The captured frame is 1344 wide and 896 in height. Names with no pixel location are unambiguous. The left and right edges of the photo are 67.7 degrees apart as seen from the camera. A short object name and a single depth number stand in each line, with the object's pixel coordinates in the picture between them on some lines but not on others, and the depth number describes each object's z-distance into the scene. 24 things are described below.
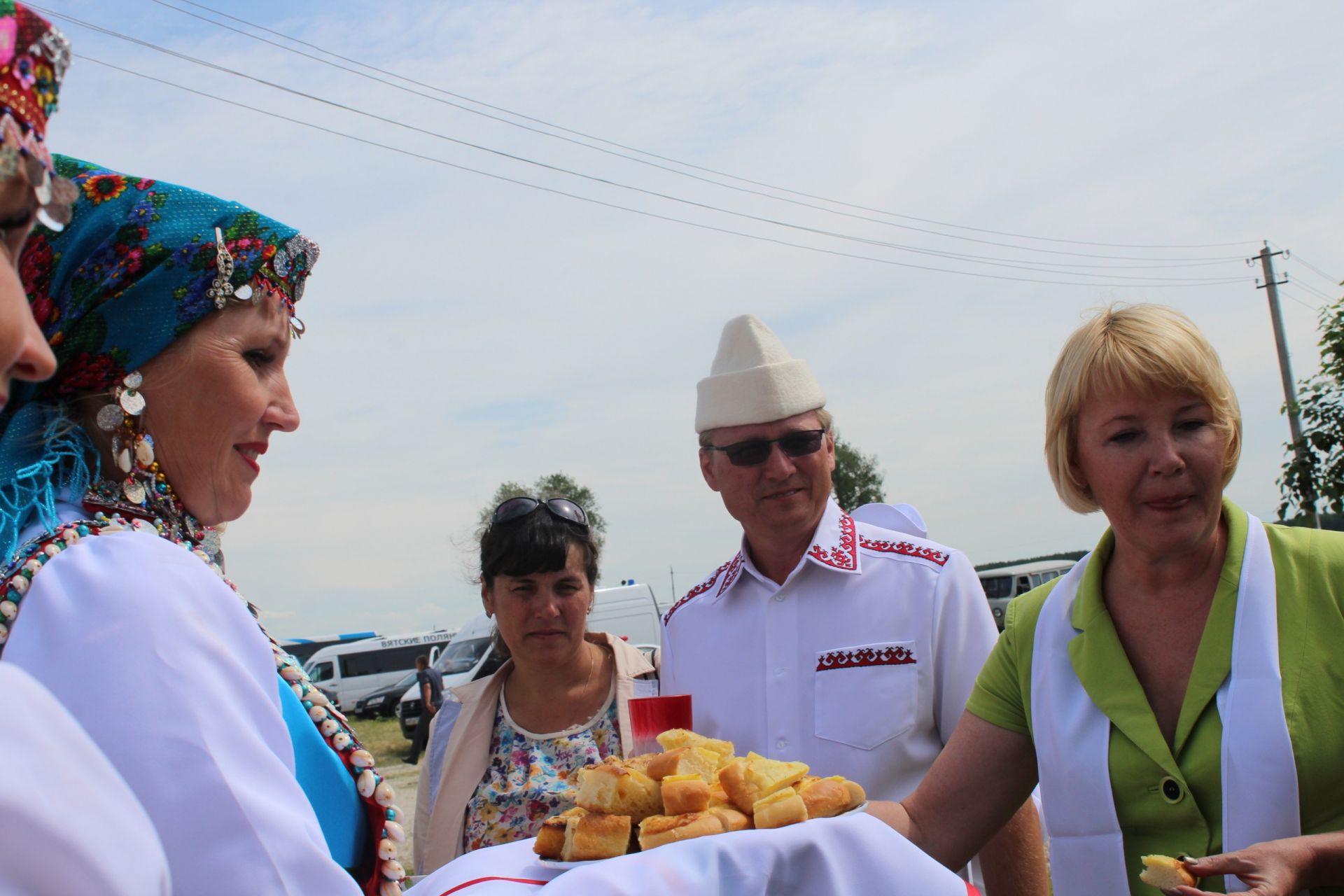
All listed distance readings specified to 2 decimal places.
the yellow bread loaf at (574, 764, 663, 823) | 1.83
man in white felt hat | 2.80
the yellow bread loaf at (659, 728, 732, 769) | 2.00
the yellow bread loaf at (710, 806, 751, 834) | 1.69
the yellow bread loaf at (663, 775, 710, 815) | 1.75
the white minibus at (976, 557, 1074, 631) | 28.42
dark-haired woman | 3.27
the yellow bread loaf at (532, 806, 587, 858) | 1.82
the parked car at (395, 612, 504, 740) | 17.14
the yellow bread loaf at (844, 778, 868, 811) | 1.92
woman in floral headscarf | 1.16
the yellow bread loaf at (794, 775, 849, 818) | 1.78
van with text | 32.34
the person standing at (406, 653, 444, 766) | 15.21
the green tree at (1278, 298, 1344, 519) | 10.22
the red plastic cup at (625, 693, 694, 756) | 2.27
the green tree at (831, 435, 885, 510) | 47.12
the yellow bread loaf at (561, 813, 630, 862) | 1.74
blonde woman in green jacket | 1.91
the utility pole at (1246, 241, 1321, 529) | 19.30
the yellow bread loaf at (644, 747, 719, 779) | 1.87
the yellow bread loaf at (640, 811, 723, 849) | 1.64
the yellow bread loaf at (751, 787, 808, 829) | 1.71
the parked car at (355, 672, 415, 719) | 29.53
